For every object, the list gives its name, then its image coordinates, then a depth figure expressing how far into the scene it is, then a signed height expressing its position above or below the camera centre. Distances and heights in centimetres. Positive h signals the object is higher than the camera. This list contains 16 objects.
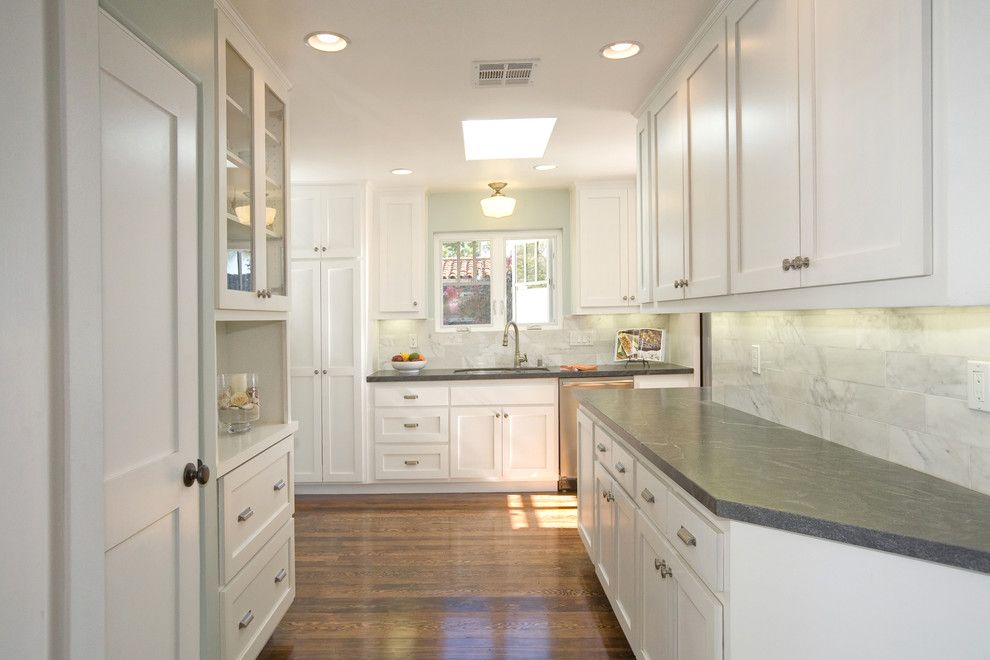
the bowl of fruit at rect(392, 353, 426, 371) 450 -26
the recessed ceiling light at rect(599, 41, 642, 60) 226 +113
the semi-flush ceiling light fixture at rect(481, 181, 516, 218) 430 +95
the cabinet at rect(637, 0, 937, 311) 108 +46
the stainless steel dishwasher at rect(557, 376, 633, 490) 431 -81
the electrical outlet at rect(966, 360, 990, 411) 122 -13
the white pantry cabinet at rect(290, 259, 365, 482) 434 -31
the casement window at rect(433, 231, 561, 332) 493 +44
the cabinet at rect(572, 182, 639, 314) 454 +68
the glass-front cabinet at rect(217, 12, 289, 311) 190 +59
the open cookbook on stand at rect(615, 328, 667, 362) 466 -13
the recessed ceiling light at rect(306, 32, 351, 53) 214 +112
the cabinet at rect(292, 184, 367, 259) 437 +86
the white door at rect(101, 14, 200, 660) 125 -4
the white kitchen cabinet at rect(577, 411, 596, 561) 280 -79
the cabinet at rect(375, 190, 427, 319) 461 +60
